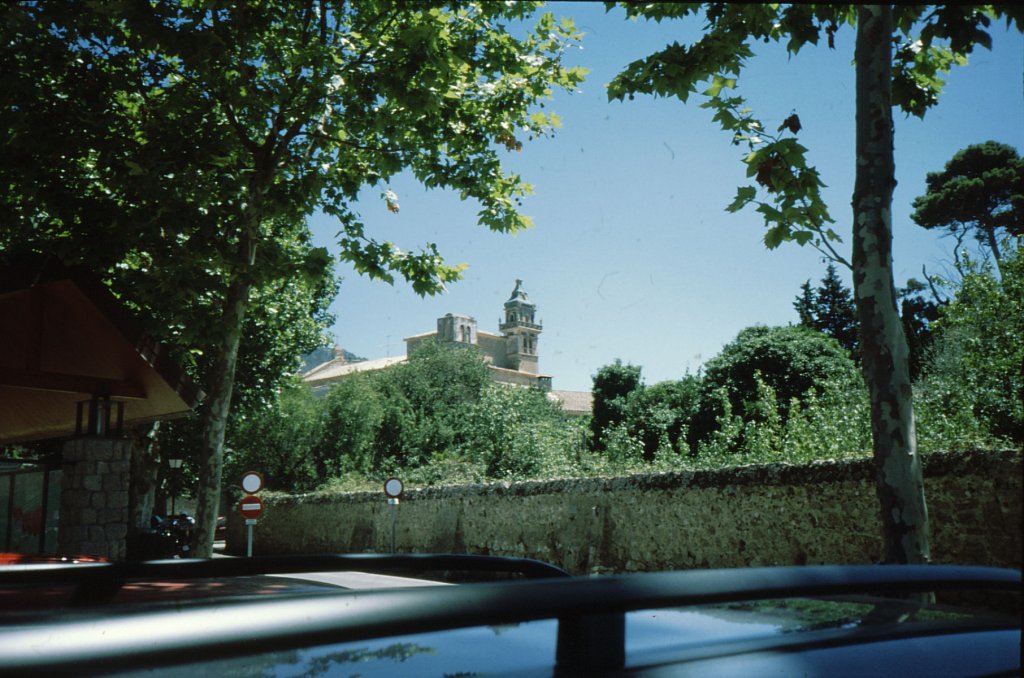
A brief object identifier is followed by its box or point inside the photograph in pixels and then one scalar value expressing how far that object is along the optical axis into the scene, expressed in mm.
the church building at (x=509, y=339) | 105188
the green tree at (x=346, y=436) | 36750
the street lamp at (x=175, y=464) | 22956
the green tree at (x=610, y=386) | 40219
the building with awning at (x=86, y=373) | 9594
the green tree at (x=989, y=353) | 11602
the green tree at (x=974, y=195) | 30359
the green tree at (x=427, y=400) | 41000
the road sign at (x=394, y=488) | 16875
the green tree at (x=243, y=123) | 9680
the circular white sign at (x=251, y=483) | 16667
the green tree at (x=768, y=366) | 28000
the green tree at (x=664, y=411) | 32312
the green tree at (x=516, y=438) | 22906
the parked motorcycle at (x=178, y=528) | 21984
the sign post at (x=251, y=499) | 16344
